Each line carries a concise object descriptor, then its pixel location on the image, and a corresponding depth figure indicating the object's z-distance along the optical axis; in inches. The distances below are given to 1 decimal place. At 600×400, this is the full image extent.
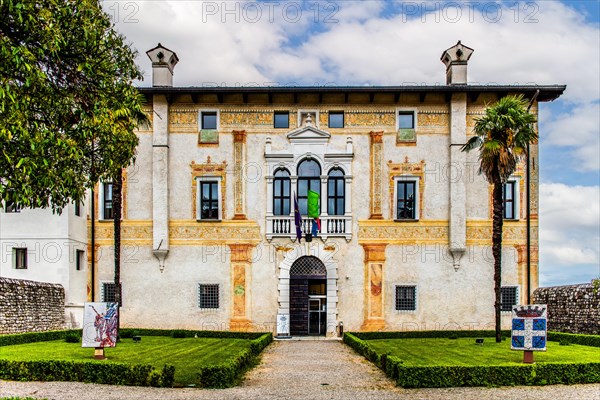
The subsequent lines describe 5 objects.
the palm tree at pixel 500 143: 995.3
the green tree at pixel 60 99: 474.6
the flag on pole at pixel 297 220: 1209.4
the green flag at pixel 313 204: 1214.3
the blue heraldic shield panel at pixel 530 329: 690.8
